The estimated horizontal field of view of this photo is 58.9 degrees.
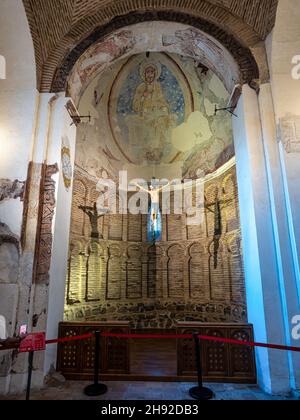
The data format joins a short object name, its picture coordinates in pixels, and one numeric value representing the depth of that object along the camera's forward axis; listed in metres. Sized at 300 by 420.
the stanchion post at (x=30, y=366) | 3.56
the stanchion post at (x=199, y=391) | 4.14
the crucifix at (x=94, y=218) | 8.92
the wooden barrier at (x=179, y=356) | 4.82
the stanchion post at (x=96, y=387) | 4.33
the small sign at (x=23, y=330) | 4.61
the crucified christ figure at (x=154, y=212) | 10.02
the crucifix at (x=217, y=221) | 8.63
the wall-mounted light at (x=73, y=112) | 6.19
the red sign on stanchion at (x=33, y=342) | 3.73
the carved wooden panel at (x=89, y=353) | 5.04
